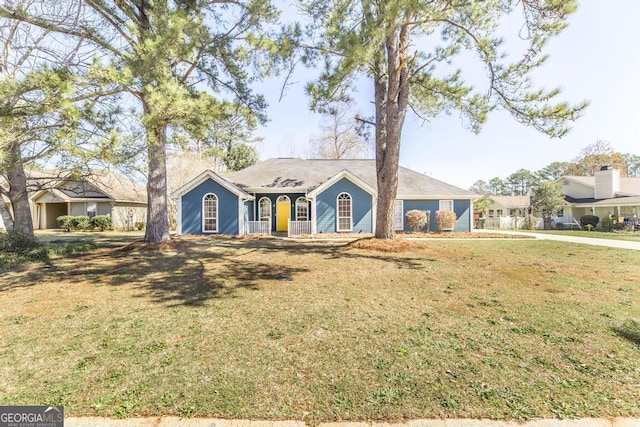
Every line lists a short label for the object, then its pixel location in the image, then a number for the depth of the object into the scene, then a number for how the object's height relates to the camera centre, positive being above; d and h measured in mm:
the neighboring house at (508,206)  32500 +1036
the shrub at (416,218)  17125 -118
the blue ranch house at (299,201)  16391 +989
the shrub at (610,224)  21031 -770
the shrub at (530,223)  25375 -750
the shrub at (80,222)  21812 -139
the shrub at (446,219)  17281 -201
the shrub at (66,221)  21672 -46
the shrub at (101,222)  21859 -150
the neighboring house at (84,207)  23058 +1129
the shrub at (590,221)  23891 -592
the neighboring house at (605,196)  24641 +1721
